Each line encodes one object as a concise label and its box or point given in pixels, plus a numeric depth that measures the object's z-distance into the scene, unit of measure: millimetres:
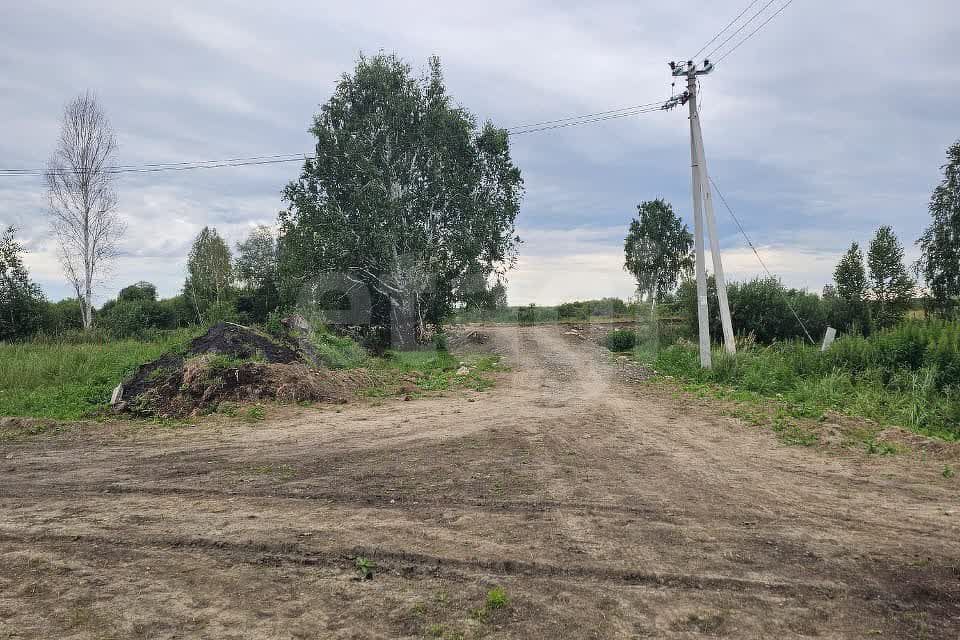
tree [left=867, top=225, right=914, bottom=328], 27753
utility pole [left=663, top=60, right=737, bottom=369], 14352
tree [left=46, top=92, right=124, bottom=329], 28641
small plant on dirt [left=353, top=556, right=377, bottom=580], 3785
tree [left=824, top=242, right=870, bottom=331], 26041
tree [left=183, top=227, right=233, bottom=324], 39219
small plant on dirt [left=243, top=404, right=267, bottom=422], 10352
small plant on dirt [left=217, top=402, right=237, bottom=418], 10633
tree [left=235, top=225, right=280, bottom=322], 28078
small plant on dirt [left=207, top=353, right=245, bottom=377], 11766
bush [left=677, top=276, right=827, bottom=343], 21688
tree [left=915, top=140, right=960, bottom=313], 28859
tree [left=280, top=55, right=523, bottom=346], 20641
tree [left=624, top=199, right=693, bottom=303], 41812
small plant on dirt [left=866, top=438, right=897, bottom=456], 7234
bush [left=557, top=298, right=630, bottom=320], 35875
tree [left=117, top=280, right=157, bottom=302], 41438
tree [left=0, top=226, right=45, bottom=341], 26406
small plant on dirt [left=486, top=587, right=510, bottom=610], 3389
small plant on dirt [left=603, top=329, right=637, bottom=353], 22734
